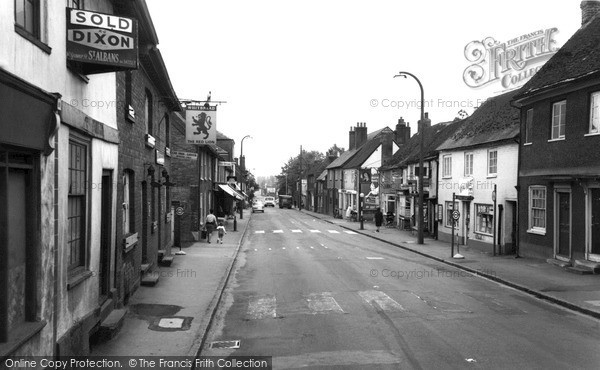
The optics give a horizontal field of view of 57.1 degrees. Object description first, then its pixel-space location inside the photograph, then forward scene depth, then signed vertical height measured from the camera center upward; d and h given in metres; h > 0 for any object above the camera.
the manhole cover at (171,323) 10.22 -2.68
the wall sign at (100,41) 7.29 +1.95
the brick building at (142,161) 10.92 +0.56
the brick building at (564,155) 17.03 +1.00
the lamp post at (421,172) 26.72 +0.60
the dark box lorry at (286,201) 96.19 -3.02
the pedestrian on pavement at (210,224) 27.46 -2.02
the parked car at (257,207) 72.69 -3.07
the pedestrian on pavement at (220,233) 27.92 -2.51
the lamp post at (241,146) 49.81 +3.41
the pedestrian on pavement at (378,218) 40.18 -2.49
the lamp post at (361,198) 46.22 -1.24
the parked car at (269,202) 104.05 -3.53
